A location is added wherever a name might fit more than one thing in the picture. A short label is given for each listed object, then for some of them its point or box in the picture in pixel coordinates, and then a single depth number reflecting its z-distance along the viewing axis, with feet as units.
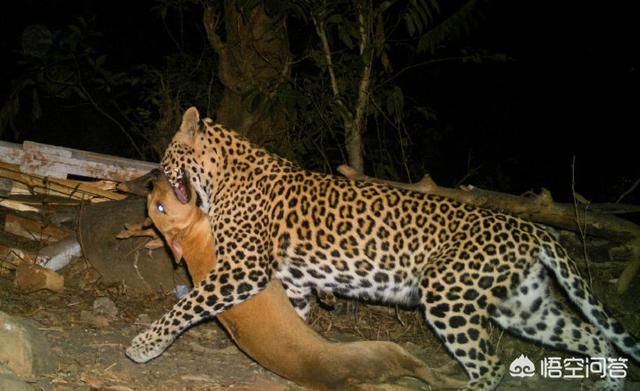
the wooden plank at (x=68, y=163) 27.81
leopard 18.69
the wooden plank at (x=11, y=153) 28.04
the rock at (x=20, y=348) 15.92
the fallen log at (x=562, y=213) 22.80
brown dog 16.66
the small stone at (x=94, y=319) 21.79
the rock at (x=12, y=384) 13.71
